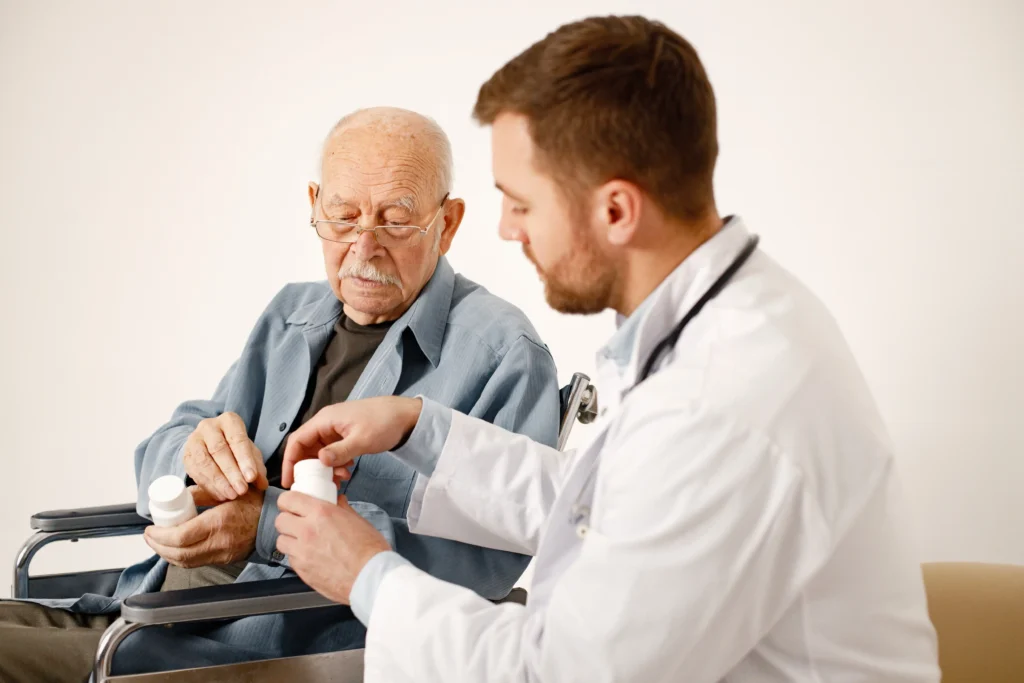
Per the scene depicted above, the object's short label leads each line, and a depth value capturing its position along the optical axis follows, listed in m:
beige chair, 1.40
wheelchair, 1.34
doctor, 1.03
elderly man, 1.60
